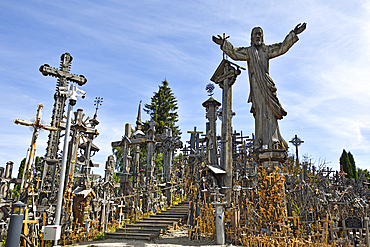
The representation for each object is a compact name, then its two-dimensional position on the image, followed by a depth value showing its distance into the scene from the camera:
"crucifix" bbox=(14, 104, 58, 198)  10.01
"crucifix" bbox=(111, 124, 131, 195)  14.44
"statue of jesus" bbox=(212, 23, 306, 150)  9.02
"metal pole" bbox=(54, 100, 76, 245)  6.55
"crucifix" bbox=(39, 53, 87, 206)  14.22
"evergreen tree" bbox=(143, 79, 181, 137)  30.28
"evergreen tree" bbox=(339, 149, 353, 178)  27.33
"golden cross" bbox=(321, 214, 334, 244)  6.84
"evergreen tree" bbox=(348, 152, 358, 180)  27.57
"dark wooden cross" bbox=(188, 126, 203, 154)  18.59
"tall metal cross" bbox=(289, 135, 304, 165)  19.23
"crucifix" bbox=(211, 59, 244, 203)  11.59
